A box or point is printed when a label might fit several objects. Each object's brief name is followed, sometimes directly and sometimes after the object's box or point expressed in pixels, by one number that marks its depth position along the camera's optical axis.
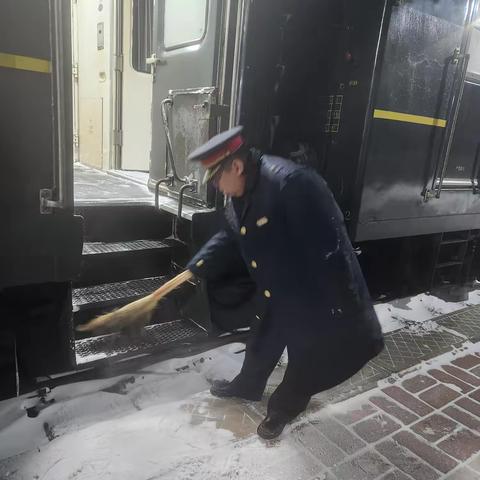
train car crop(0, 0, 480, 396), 2.00
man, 1.87
